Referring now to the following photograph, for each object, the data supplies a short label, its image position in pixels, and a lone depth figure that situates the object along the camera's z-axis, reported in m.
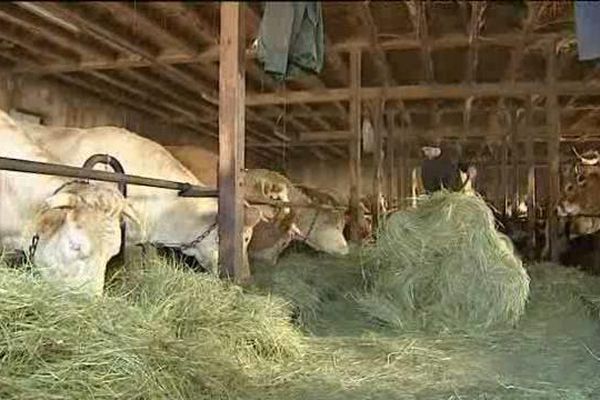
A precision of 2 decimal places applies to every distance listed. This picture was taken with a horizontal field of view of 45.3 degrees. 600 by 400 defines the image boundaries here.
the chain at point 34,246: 3.15
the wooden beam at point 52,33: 5.12
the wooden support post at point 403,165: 11.05
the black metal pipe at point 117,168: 3.65
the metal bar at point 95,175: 2.48
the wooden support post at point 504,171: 9.84
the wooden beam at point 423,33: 4.78
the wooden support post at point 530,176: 8.18
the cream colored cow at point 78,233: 3.09
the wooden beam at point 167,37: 4.32
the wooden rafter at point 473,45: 5.03
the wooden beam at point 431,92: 7.21
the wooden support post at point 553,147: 7.19
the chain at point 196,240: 4.66
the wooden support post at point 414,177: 10.90
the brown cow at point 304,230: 6.48
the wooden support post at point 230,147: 3.61
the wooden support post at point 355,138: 7.19
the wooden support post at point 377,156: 7.95
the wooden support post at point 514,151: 9.16
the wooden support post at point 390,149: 10.29
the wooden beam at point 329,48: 6.43
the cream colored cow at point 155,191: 4.82
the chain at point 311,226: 7.57
